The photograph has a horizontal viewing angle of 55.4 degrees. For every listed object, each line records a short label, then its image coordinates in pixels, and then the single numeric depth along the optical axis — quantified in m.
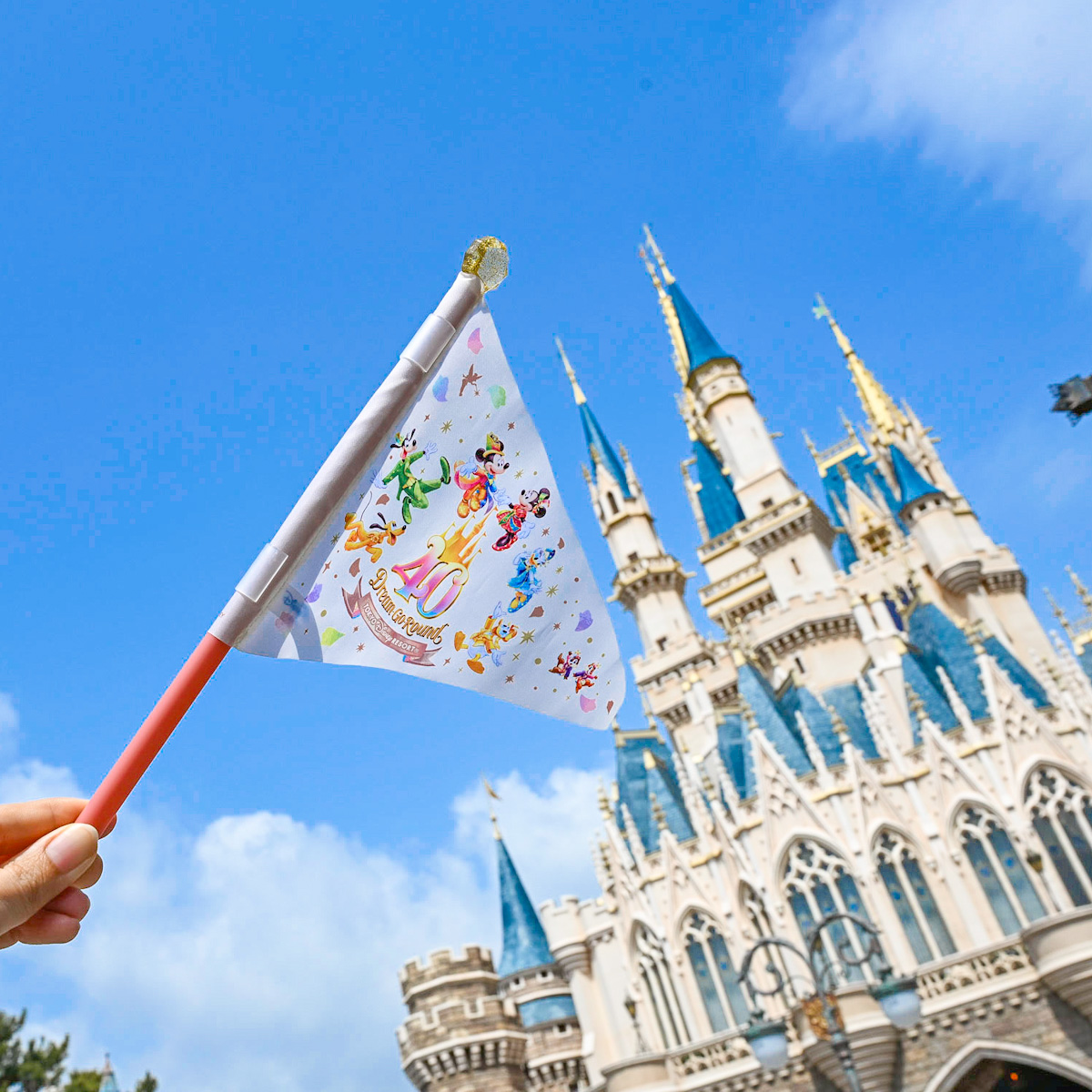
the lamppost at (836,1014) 12.83
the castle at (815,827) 23.03
